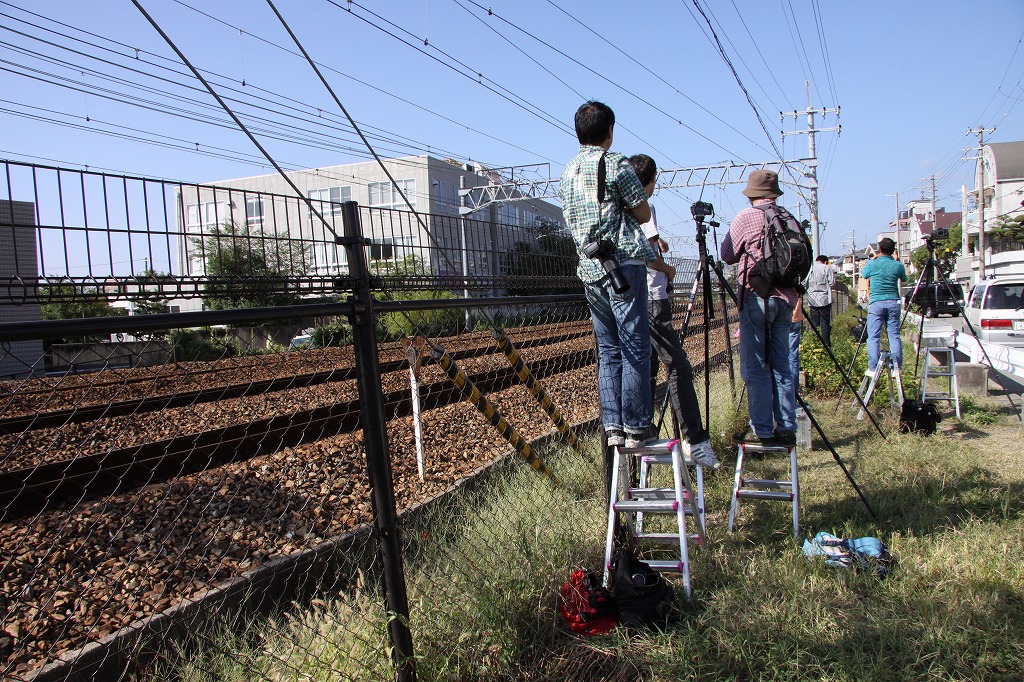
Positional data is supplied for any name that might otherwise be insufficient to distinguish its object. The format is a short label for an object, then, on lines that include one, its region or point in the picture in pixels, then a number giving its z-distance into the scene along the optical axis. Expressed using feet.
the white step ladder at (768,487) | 13.84
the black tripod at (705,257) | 17.03
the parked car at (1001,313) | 48.01
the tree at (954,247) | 203.10
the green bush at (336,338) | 35.39
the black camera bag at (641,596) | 9.89
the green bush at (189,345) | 19.64
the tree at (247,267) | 24.67
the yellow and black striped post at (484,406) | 15.06
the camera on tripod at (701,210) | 17.07
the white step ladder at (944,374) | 25.84
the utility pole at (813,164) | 124.36
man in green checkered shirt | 11.60
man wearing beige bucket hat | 14.56
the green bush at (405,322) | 31.49
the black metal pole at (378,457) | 8.33
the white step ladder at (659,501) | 10.98
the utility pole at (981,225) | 153.46
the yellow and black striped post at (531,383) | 16.24
